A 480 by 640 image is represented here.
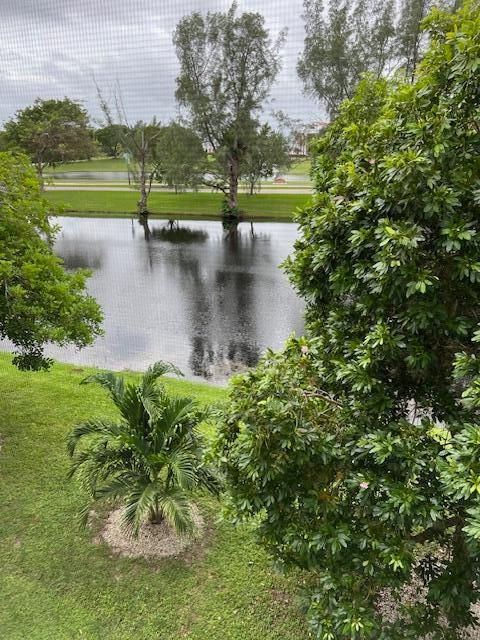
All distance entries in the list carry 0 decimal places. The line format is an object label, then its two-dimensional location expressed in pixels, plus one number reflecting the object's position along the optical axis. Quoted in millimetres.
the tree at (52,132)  31578
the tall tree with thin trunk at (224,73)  21562
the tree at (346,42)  19453
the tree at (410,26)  18500
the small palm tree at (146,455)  3545
